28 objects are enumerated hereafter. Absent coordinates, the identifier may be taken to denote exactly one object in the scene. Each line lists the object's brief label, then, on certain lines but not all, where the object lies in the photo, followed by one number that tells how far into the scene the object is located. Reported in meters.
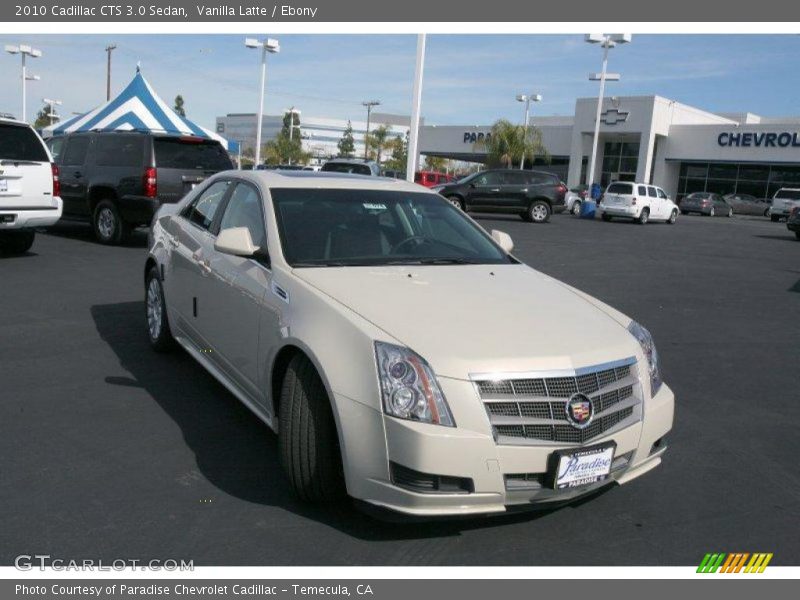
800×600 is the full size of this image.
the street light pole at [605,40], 35.38
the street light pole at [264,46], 35.34
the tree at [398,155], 83.88
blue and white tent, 20.23
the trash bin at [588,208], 33.64
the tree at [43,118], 99.39
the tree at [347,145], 101.44
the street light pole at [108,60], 58.84
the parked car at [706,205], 43.41
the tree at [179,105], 97.56
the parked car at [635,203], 30.88
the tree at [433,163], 74.91
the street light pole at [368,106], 80.18
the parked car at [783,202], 40.34
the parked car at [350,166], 24.64
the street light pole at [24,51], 43.87
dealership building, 48.00
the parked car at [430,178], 38.06
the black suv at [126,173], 12.27
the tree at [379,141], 79.69
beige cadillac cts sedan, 3.18
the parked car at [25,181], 10.27
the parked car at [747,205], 46.47
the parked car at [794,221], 24.58
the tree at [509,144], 51.41
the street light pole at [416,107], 17.48
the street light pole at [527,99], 53.53
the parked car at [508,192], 26.33
